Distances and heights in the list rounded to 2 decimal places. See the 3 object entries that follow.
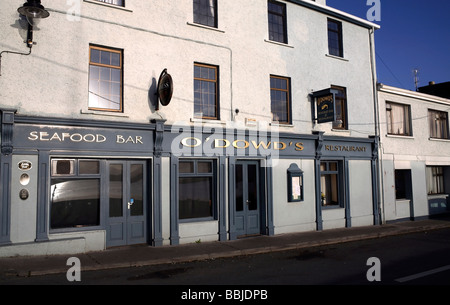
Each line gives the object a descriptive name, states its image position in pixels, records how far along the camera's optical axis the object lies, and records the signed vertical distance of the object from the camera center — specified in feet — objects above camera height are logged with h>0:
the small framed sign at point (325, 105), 45.52 +9.80
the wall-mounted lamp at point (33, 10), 28.89 +14.12
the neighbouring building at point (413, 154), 56.49 +4.51
